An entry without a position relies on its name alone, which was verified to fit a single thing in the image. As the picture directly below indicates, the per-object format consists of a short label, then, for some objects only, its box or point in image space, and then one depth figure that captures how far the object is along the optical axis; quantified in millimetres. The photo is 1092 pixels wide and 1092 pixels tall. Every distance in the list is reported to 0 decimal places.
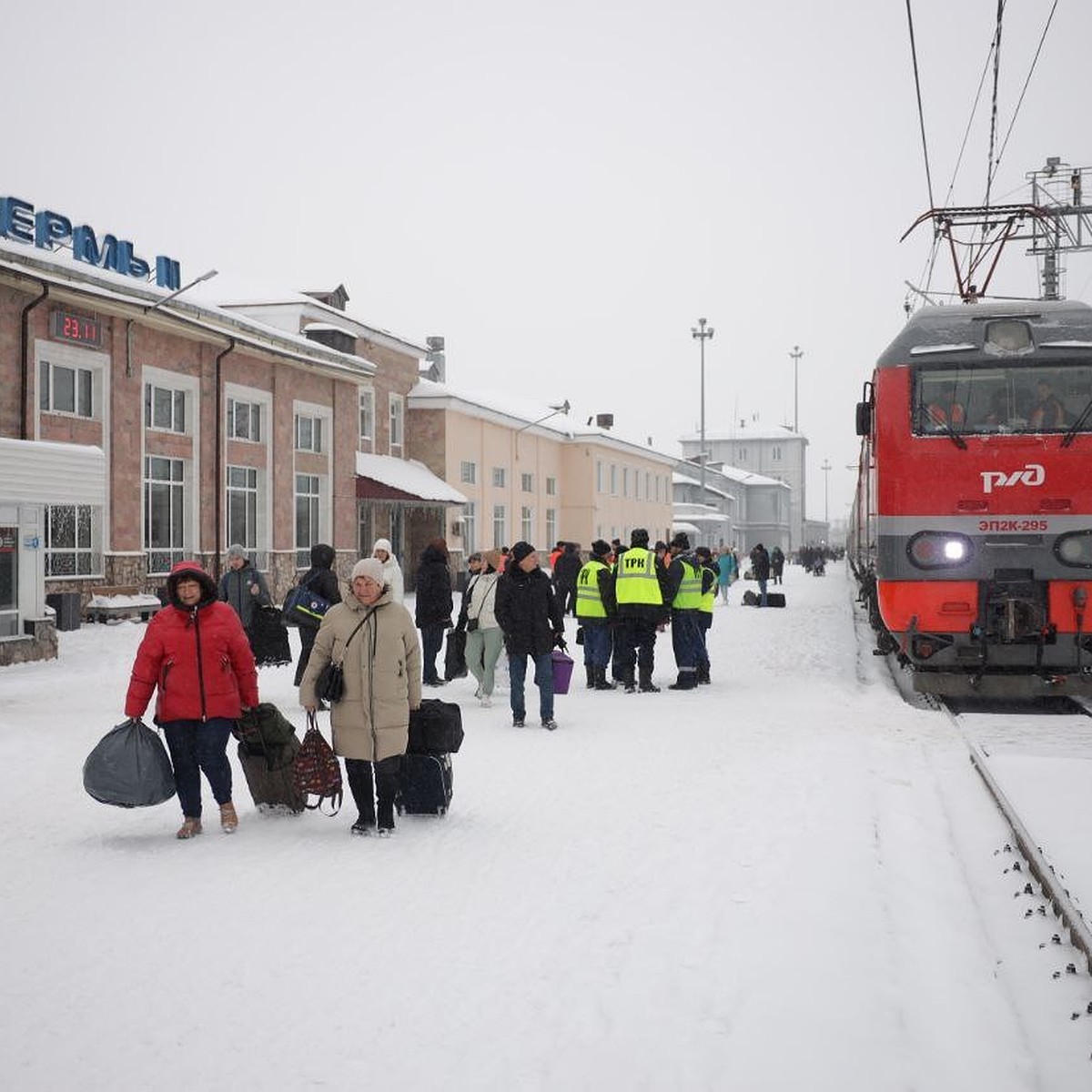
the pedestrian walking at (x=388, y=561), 11836
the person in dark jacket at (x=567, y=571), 18453
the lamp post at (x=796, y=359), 92750
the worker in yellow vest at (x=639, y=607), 13023
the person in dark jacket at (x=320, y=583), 10531
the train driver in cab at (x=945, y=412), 11633
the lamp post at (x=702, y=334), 55656
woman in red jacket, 6594
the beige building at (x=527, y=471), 37625
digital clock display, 21078
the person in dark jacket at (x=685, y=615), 13539
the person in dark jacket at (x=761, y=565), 31438
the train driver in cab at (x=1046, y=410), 11422
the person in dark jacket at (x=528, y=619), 10750
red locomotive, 11219
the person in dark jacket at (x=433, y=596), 12930
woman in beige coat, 6652
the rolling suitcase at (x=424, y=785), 7234
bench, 21781
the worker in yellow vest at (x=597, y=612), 13297
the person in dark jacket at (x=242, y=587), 11125
